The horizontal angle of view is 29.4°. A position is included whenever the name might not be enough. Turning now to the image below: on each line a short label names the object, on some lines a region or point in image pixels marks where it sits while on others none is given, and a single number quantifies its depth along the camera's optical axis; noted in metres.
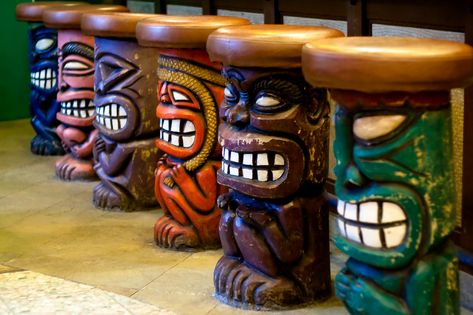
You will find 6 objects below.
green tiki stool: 2.25
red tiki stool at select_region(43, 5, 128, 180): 4.66
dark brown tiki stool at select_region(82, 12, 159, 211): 3.98
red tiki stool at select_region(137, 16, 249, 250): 3.43
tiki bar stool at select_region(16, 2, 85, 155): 5.23
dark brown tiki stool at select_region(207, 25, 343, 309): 2.85
